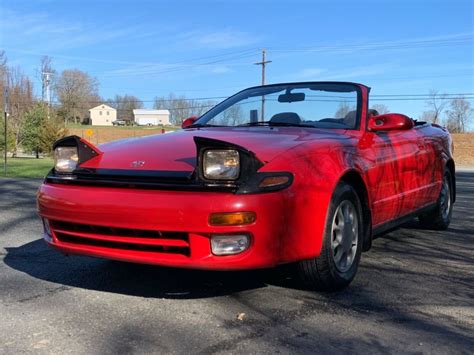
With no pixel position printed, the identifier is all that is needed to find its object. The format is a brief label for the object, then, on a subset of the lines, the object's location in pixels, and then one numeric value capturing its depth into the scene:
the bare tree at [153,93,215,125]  73.12
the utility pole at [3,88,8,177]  14.98
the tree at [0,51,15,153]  32.06
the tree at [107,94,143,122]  110.50
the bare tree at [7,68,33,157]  53.12
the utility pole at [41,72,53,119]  67.13
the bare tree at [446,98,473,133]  70.12
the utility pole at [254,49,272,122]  43.78
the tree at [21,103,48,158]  35.97
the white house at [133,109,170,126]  106.88
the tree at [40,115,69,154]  34.94
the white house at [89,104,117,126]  108.91
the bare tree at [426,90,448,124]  61.09
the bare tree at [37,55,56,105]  67.69
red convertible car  3.01
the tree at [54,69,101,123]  86.81
